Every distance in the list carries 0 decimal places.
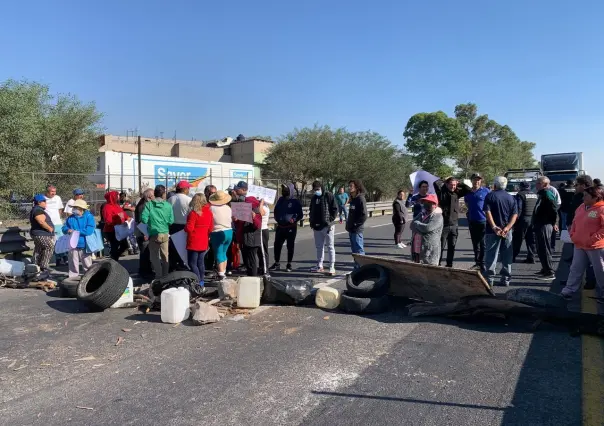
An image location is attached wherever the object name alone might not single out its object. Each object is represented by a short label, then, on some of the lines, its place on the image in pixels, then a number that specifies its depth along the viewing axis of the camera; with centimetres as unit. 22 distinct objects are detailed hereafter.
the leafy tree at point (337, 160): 3753
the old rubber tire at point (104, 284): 614
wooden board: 549
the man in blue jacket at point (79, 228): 810
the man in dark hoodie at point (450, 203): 829
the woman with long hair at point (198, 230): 726
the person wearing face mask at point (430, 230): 667
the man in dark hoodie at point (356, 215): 862
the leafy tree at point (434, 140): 5228
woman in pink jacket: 623
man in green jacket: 765
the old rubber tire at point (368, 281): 604
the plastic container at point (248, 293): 627
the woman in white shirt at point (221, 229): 784
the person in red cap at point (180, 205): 829
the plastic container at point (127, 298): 641
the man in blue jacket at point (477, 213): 816
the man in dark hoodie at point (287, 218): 926
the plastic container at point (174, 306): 569
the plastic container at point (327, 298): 618
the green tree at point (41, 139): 1659
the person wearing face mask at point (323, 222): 888
